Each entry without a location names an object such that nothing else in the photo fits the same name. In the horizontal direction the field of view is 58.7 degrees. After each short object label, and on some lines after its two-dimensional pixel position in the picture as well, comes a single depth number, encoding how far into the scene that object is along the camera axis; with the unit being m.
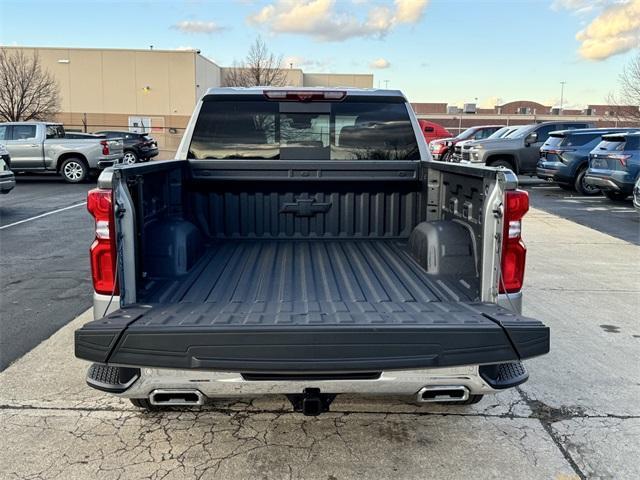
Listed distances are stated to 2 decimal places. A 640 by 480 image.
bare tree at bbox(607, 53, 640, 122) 28.95
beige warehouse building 41.94
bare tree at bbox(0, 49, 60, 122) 30.20
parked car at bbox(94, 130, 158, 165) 20.34
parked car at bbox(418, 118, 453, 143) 26.58
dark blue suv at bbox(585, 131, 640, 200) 12.91
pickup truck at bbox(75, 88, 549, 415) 2.61
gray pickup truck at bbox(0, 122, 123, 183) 17.33
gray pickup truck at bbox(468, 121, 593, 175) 18.17
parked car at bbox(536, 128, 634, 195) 16.06
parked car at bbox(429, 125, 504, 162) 21.76
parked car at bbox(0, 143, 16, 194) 11.23
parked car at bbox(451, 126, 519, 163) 18.42
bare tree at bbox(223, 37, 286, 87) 39.03
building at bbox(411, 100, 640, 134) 59.73
